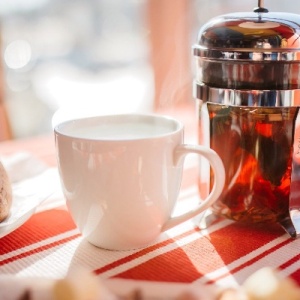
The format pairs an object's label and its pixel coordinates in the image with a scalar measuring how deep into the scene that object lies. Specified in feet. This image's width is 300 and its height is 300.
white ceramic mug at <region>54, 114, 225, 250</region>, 1.39
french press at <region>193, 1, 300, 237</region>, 1.51
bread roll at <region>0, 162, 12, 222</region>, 1.59
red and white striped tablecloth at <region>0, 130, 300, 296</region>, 1.39
